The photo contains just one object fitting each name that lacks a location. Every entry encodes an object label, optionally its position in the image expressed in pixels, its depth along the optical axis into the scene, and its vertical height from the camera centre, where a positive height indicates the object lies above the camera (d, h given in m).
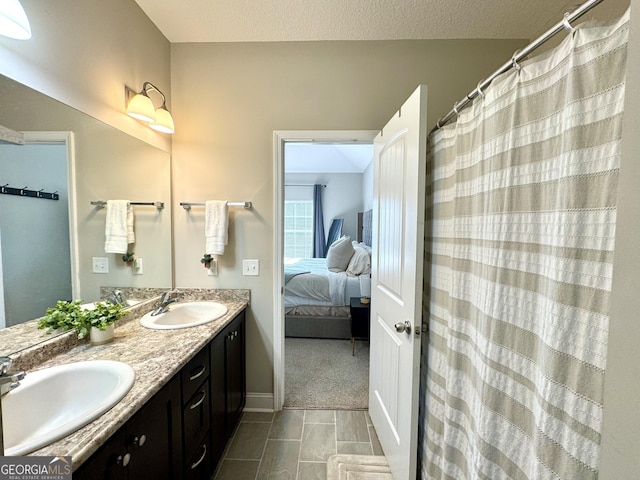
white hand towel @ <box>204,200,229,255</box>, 1.90 +0.01
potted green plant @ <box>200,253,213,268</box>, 1.96 -0.24
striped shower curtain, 0.61 -0.10
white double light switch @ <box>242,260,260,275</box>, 2.01 -0.29
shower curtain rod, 0.65 +0.54
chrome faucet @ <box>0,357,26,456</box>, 0.63 -0.39
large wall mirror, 1.01 +0.10
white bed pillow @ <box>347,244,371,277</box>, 3.46 -0.47
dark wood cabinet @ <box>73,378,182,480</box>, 0.75 -0.72
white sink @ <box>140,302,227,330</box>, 1.64 -0.57
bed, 3.20 -0.89
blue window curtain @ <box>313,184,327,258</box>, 6.34 +0.03
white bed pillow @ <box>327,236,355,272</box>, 3.66 -0.38
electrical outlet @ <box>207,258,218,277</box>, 2.00 -0.32
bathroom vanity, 0.75 -0.67
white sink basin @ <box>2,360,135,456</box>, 0.78 -0.57
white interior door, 1.21 -0.27
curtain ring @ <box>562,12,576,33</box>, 0.67 +0.52
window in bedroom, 6.51 -0.02
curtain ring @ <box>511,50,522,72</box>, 0.82 +0.52
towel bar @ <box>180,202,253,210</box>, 1.92 +0.17
